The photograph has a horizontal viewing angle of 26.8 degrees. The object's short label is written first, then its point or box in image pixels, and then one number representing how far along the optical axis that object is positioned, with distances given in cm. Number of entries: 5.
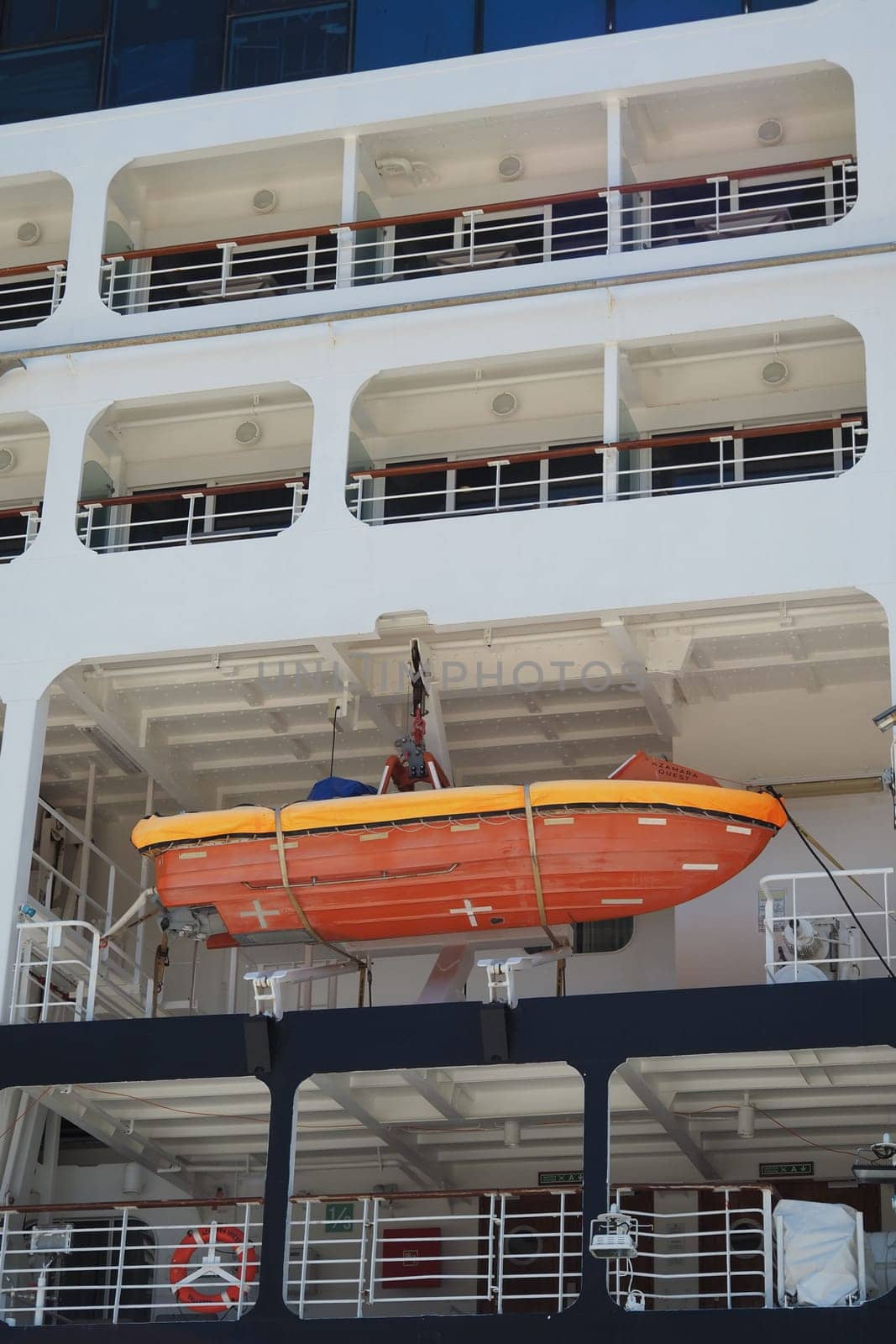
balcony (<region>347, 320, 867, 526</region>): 1355
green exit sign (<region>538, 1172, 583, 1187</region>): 1365
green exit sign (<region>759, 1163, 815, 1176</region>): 1299
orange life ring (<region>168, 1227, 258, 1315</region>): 1085
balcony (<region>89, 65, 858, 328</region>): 1382
